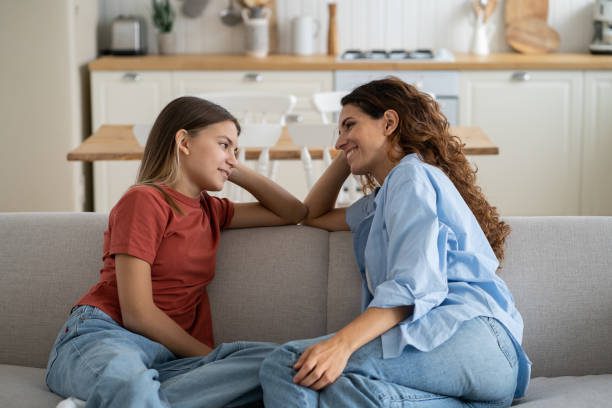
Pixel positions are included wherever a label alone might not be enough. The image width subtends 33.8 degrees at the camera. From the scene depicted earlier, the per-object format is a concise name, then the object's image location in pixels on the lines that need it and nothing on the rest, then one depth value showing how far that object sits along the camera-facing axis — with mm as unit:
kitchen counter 4895
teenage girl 2000
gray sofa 2338
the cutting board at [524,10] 5445
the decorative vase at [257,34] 5273
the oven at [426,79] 4902
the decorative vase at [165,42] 5455
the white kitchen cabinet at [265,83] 4992
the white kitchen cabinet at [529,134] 4973
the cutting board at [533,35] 5449
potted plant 5387
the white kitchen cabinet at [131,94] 4996
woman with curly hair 1896
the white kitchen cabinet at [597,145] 4965
